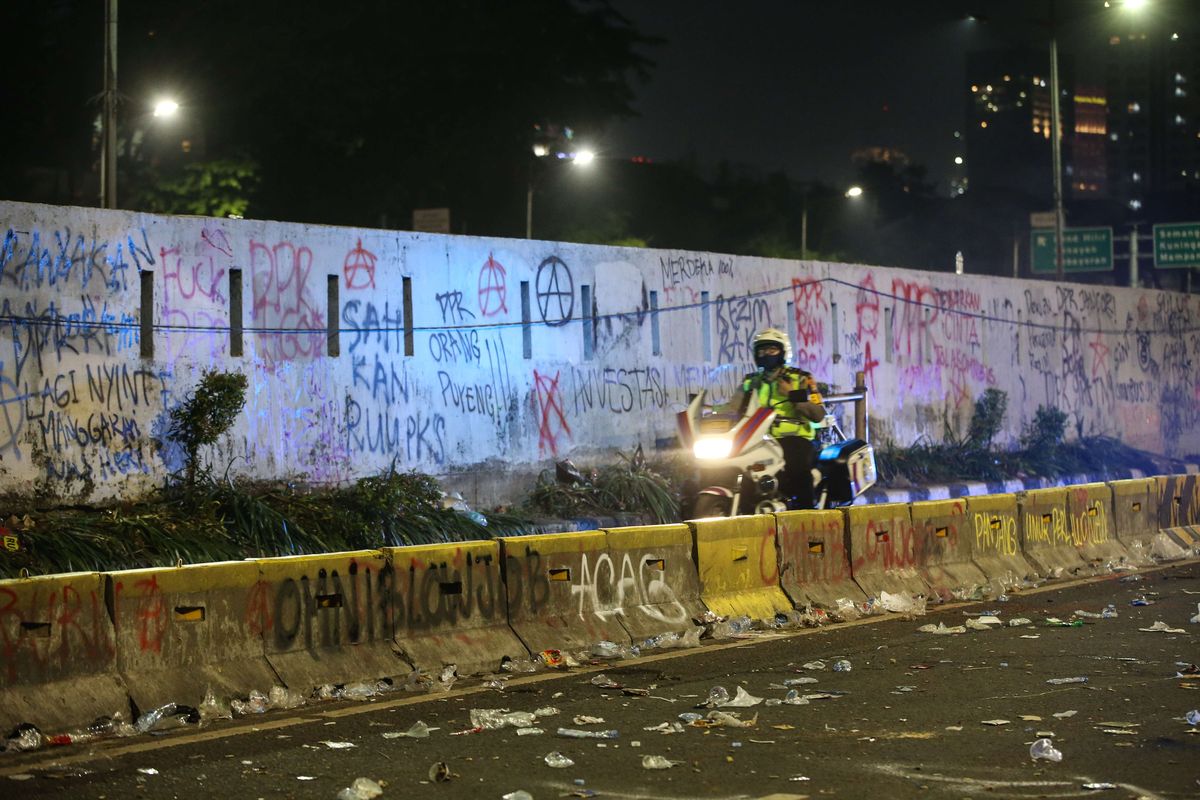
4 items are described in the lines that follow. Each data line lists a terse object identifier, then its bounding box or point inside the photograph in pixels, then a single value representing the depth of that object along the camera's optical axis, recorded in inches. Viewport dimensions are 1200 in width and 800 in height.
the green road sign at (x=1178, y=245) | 1699.1
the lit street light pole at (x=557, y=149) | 1795.0
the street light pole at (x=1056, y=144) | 1296.8
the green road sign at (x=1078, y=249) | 1609.3
